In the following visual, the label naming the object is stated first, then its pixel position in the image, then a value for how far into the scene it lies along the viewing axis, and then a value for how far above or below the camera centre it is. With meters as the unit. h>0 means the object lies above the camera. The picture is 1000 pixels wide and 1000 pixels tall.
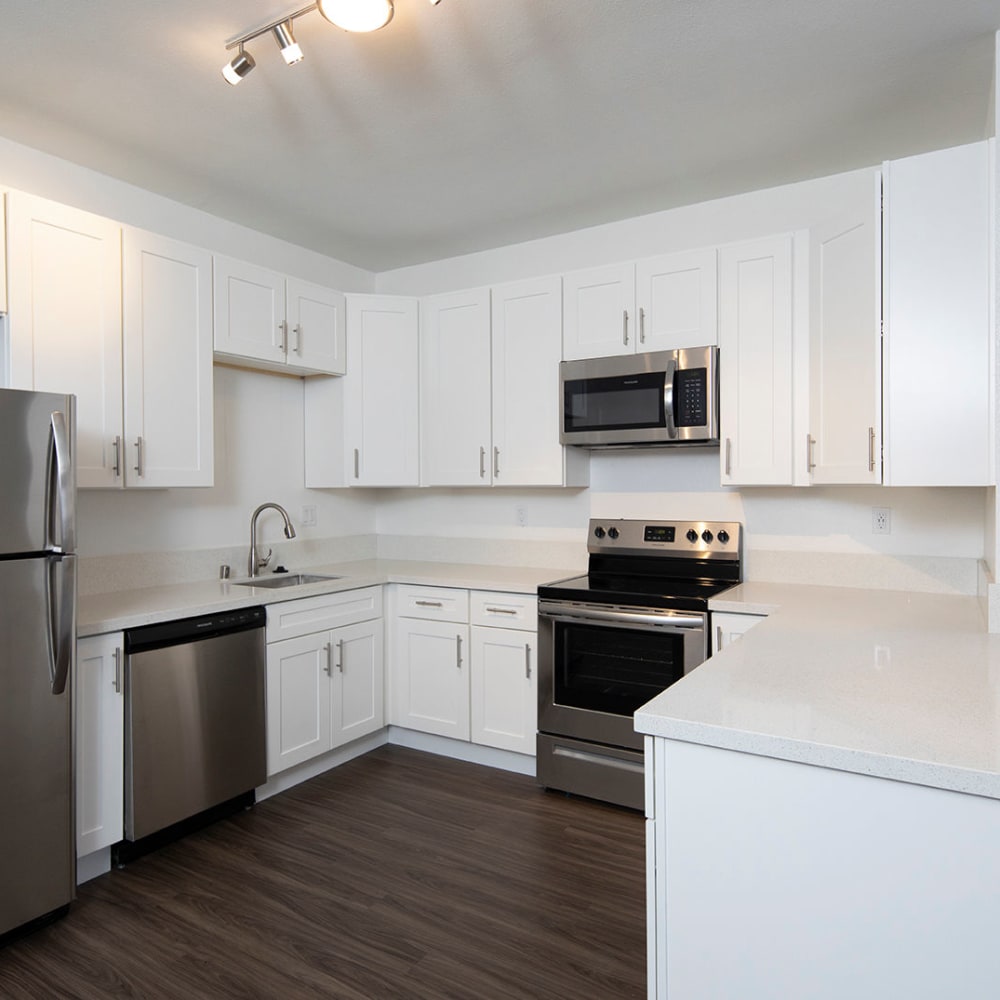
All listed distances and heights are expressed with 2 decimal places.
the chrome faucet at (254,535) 3.47 -0.21
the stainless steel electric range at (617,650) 2.79 -0.65
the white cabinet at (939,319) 1.98 +0.50
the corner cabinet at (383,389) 3.73 +0.55
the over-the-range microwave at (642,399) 2.96 +0.40
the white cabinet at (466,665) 3.18 -0.82
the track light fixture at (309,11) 1.77 +1.22
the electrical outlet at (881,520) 2.87 -0.12
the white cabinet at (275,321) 3.09 +0.82
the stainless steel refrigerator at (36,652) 2.01 -0.46
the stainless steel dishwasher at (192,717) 2.46 -0.84
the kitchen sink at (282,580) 3.46 -0.44
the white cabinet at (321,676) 3.00 -0.83
